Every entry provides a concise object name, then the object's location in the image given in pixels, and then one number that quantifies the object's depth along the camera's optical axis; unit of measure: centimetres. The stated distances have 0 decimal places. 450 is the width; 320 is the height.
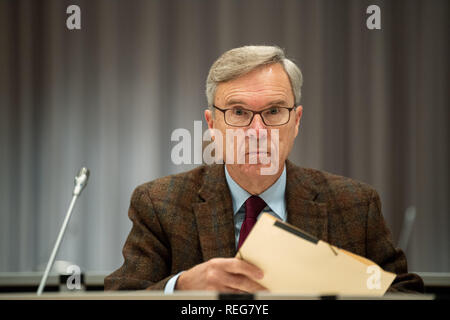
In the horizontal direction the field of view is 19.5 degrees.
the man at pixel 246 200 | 196
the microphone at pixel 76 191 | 192
